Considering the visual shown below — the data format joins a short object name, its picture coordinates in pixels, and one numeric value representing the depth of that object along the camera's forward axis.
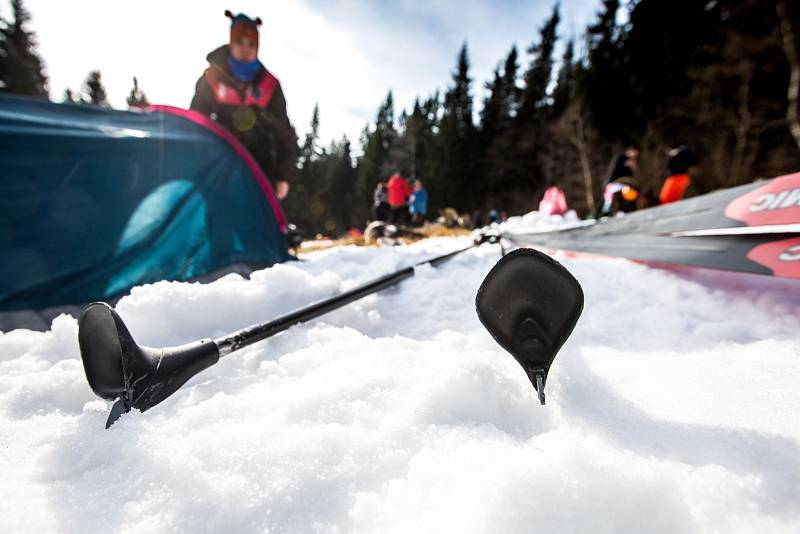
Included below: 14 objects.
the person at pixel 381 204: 11.05
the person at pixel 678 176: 5.80
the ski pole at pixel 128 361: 0.81
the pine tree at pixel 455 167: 33.41
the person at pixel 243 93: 3.16
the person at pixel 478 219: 13.32
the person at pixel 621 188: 6.64
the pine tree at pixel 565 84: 28.52
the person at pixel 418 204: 13.38
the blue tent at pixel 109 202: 1.79
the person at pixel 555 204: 9.01
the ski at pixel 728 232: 1.46
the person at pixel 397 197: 11.71
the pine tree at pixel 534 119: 30.34
